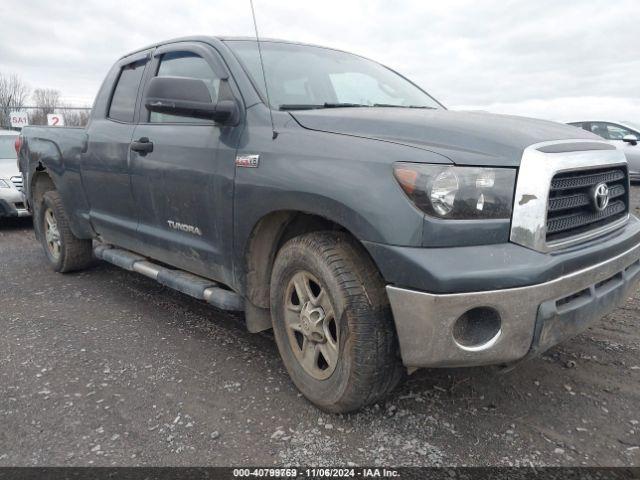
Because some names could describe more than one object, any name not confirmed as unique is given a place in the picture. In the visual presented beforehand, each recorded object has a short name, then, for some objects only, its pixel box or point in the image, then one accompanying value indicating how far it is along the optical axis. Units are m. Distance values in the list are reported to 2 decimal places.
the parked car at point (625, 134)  11.60
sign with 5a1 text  16.67
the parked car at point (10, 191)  7.75
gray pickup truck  2.03
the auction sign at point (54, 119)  14.24
